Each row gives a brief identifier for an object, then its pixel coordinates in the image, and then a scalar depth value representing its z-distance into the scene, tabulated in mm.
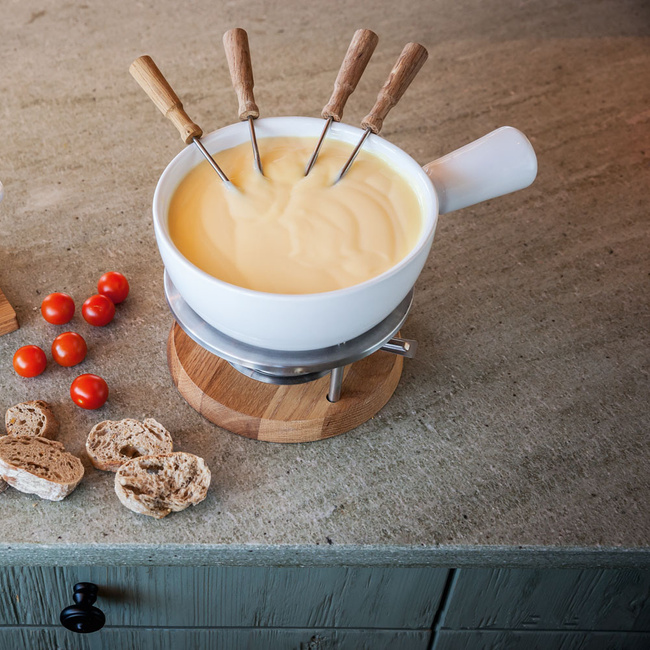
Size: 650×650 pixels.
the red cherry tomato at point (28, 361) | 847
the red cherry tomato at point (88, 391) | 814
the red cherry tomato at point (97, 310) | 902
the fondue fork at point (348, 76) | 735
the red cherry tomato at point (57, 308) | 900
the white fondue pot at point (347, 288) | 616
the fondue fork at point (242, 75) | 733
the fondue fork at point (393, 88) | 729
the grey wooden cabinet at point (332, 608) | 834
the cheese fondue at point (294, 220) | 655
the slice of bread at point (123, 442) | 769
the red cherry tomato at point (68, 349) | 860
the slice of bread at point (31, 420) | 789
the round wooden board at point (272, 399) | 811
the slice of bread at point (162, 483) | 735
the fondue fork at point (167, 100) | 710
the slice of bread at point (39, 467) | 729
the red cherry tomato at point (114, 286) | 935
